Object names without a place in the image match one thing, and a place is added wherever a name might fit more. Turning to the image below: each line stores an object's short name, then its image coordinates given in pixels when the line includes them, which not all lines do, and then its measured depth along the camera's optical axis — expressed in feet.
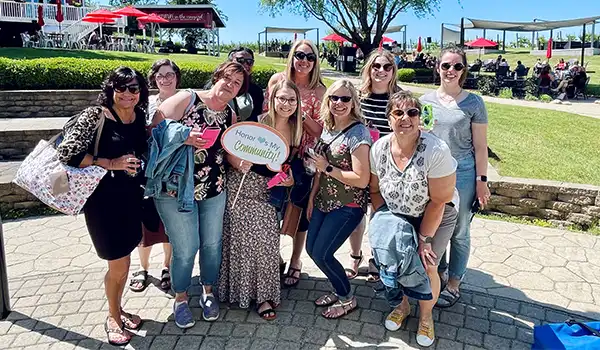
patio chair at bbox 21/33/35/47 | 73.26
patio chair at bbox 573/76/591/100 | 55.52
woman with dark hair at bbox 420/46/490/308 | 10.61
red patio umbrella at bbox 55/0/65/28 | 76.76
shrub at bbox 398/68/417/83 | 65.41
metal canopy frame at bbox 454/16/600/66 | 68.44
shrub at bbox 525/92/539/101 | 52.33
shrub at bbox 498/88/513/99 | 52.96
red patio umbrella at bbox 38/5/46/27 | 75.22
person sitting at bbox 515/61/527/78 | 62.95
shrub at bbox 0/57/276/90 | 31.94
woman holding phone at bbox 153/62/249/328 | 9.86
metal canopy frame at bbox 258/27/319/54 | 121.39
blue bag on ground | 8.92
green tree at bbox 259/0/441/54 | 86.07
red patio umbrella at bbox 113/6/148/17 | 74.16
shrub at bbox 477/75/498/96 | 56.09
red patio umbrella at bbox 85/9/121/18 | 73.64
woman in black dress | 8.95
